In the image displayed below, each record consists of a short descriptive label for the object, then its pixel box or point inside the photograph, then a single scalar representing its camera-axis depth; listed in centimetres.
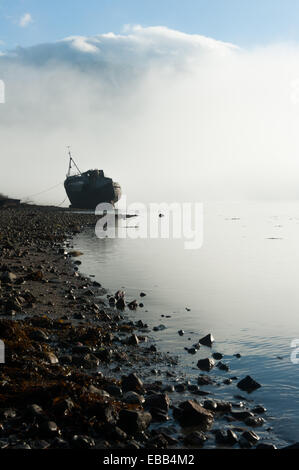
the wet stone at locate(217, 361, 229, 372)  1079
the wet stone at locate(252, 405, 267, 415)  849
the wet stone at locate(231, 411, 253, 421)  812
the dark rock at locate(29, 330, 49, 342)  1145
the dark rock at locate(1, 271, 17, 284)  1832
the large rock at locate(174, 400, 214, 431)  773
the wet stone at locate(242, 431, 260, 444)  724
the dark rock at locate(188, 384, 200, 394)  922
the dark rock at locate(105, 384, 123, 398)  860
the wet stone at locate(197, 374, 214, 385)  972
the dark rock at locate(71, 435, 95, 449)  657
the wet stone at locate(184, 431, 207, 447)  709
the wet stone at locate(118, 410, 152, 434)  720
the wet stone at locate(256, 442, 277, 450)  695
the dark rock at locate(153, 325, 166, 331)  1402
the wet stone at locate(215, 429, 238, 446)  720
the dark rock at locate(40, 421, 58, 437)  675
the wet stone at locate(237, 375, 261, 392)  958
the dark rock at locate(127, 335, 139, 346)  1217
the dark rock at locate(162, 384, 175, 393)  915
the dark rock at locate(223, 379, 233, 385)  981
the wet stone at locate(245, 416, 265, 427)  791
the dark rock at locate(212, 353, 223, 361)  1170
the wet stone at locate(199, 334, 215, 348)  1277
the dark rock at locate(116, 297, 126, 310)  1666
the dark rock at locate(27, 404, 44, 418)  715
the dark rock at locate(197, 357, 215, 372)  1071
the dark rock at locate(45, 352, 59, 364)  984
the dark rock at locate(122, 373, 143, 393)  893
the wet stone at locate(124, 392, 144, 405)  825
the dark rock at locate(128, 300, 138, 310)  1675
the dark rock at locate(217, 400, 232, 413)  841
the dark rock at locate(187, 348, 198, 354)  1197
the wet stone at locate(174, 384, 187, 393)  921
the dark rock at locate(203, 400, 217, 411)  840
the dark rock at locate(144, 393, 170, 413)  820
